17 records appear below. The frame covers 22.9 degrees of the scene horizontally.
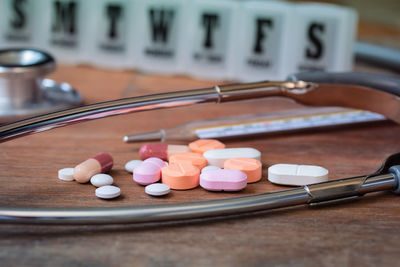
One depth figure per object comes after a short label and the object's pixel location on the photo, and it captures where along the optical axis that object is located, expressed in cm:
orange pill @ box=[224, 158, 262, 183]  32
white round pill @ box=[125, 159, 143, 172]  33
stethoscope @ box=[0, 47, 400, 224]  28
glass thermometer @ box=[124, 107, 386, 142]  36
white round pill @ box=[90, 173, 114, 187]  31
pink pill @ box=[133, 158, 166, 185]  32
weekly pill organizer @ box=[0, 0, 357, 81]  45
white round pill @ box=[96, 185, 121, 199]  30
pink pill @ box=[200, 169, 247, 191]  31
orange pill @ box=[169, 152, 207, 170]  32
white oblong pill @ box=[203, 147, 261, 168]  33
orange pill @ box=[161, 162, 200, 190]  31
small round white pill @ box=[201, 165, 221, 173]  32
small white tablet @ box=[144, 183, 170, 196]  31
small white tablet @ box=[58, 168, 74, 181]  32
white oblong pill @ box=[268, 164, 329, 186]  32
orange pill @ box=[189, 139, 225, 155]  34
